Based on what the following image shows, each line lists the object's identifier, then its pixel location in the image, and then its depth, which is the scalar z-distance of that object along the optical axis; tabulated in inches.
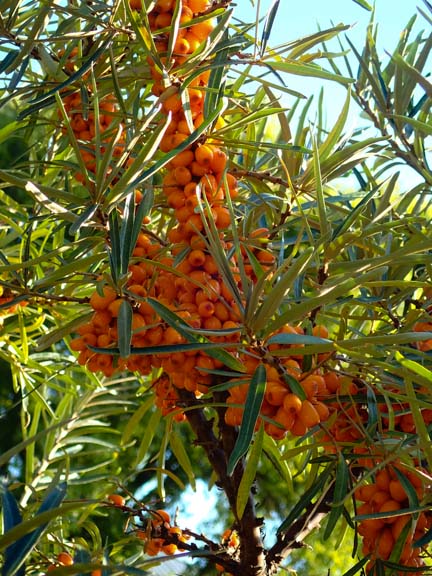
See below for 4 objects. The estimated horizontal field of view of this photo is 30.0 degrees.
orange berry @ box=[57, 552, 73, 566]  34.0
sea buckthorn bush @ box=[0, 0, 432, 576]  22.6
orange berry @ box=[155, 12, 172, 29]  28.9
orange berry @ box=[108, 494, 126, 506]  35.7
